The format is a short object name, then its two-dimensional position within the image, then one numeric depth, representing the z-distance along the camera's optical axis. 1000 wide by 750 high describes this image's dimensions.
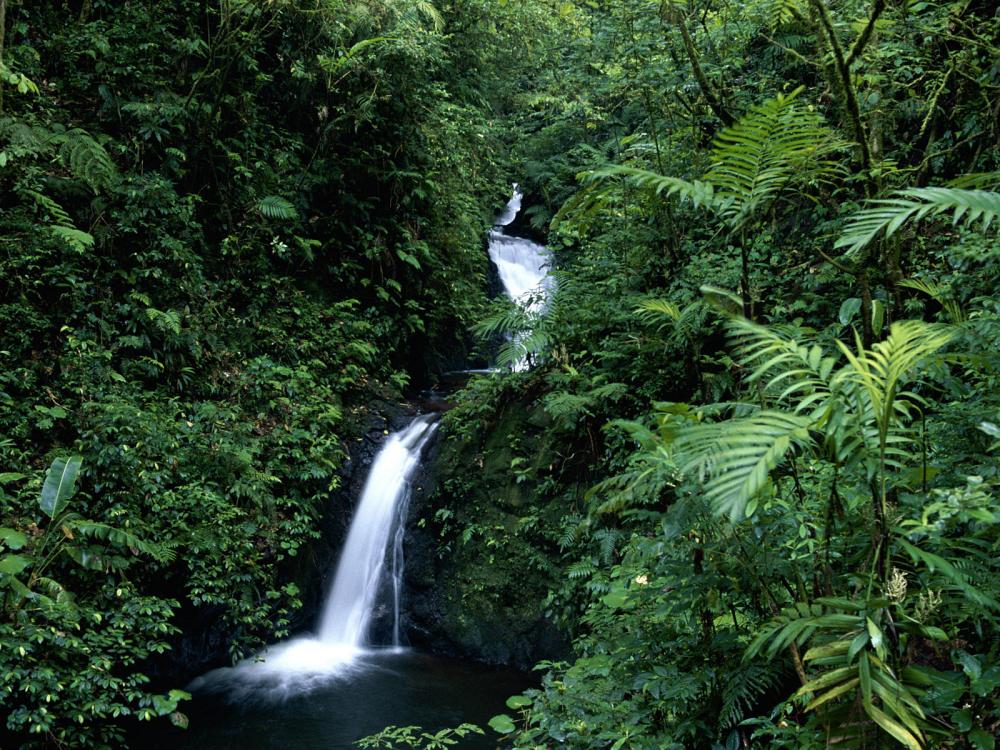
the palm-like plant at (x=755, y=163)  3.03
